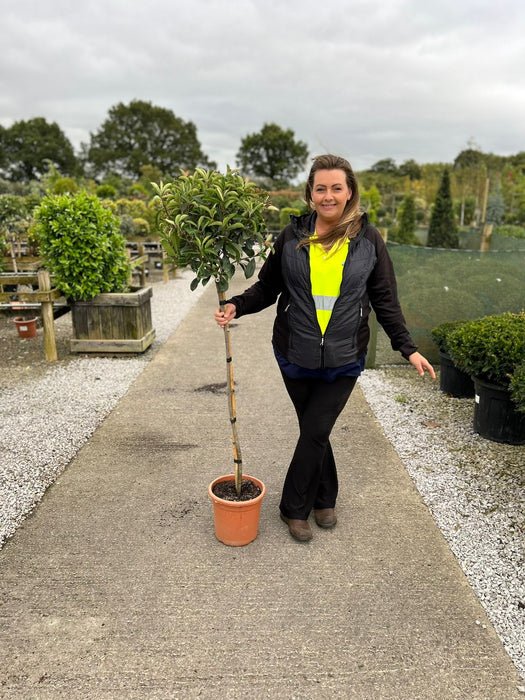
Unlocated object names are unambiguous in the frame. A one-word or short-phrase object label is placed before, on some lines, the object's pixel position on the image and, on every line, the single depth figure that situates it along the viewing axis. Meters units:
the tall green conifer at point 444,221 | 19.09
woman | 2.52
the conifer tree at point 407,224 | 18.97
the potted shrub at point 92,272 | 6.09
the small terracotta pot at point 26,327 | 7.29
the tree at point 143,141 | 57.94
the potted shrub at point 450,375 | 5.14
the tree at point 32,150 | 54.22
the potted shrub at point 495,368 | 4.01
